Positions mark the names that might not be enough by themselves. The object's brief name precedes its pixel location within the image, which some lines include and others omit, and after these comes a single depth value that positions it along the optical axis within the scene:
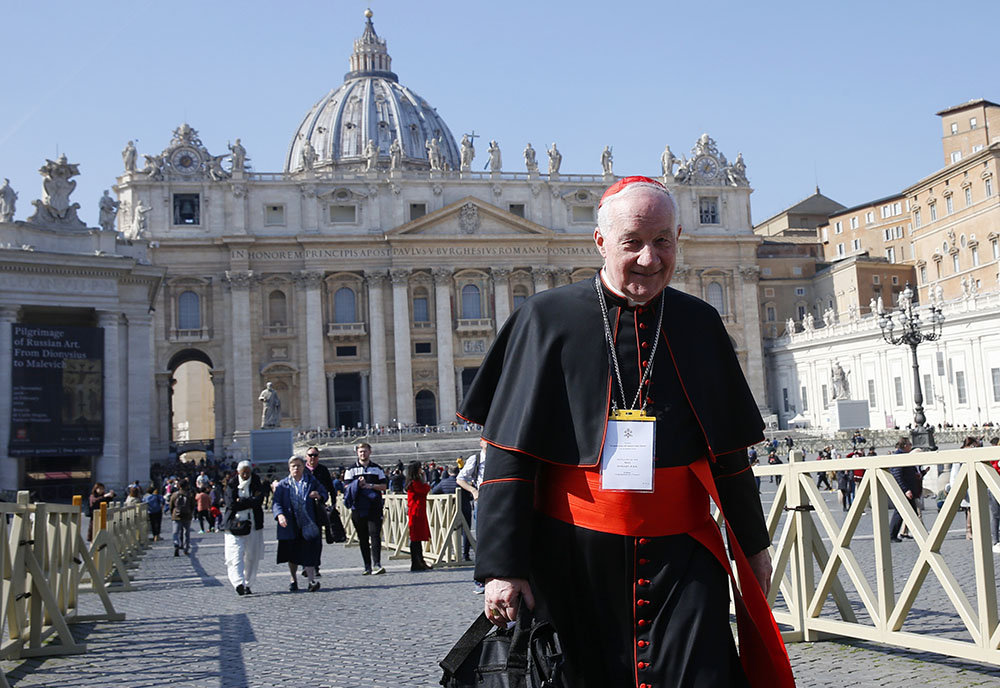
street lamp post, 26.14
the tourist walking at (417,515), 12.40
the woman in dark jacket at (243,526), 10.51
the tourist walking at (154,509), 21.23
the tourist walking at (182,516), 16.88
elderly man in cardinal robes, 2.94
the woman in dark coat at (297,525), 10.55
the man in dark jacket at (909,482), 12.03
